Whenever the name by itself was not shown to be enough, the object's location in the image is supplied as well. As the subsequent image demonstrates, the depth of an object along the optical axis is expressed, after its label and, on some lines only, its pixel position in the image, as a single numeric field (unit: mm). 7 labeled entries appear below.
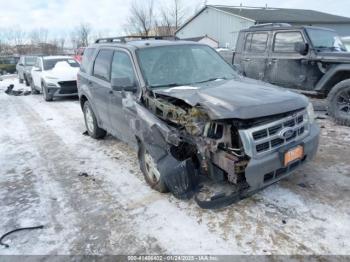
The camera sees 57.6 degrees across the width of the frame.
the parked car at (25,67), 16941
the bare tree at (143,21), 41688
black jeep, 6652
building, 27547
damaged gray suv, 3203
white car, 11719
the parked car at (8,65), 32106
